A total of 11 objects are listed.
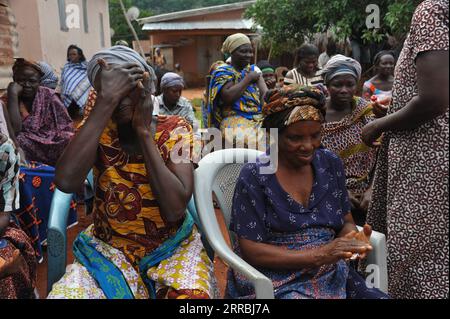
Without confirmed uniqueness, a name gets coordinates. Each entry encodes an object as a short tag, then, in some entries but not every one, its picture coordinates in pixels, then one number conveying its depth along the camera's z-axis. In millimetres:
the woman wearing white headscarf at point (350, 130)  3145
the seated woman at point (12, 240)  2336
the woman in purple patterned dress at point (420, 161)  1938
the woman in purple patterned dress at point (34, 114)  4879
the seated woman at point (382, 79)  5344
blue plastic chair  2420
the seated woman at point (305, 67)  5516
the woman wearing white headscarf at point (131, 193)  2092
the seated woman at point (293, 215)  2092
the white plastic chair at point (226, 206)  2016
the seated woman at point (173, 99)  6316
